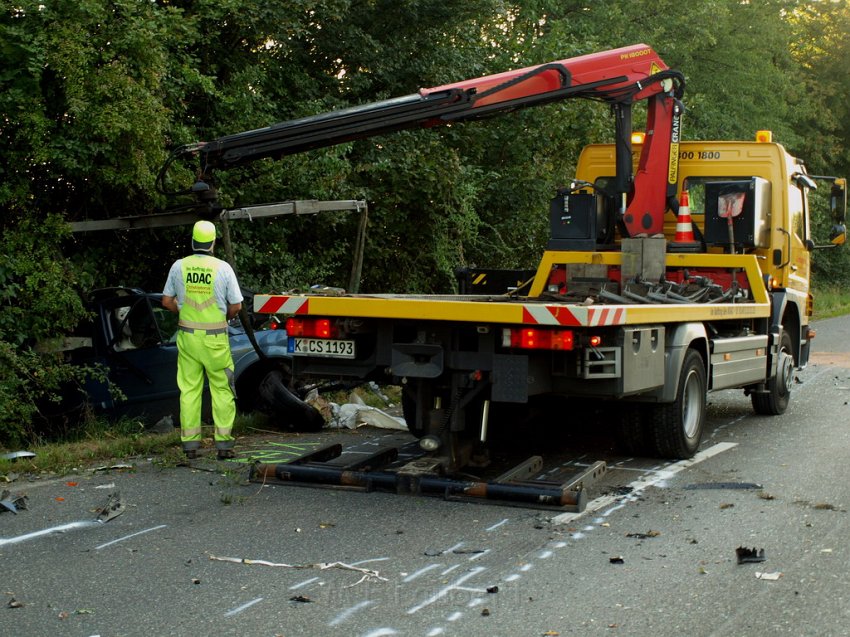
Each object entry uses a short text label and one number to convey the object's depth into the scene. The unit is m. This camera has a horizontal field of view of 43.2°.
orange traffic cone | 10.14
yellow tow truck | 6.73
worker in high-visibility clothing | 7.98
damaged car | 9.89
